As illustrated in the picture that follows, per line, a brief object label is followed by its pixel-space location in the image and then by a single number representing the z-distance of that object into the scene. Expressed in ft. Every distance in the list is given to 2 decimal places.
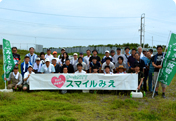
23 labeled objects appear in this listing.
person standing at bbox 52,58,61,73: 23.20
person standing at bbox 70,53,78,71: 24.67
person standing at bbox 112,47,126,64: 23.59
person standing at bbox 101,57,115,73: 22.16
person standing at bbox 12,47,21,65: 24.40
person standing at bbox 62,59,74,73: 23.20
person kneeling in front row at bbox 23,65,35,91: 21.61
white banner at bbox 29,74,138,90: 20.85
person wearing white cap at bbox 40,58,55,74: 22.35
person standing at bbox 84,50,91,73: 25.05
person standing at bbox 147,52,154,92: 21.70
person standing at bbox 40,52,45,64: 24.28
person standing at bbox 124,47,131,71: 24.54
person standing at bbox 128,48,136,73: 22.48
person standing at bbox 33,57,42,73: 23.26
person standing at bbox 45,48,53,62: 25.50
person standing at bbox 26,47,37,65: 24.45
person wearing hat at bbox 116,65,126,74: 21.73
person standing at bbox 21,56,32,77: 22.95
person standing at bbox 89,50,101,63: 24.45
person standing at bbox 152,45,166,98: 19.70
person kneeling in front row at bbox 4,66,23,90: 21.85
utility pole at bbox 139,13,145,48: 99.69
